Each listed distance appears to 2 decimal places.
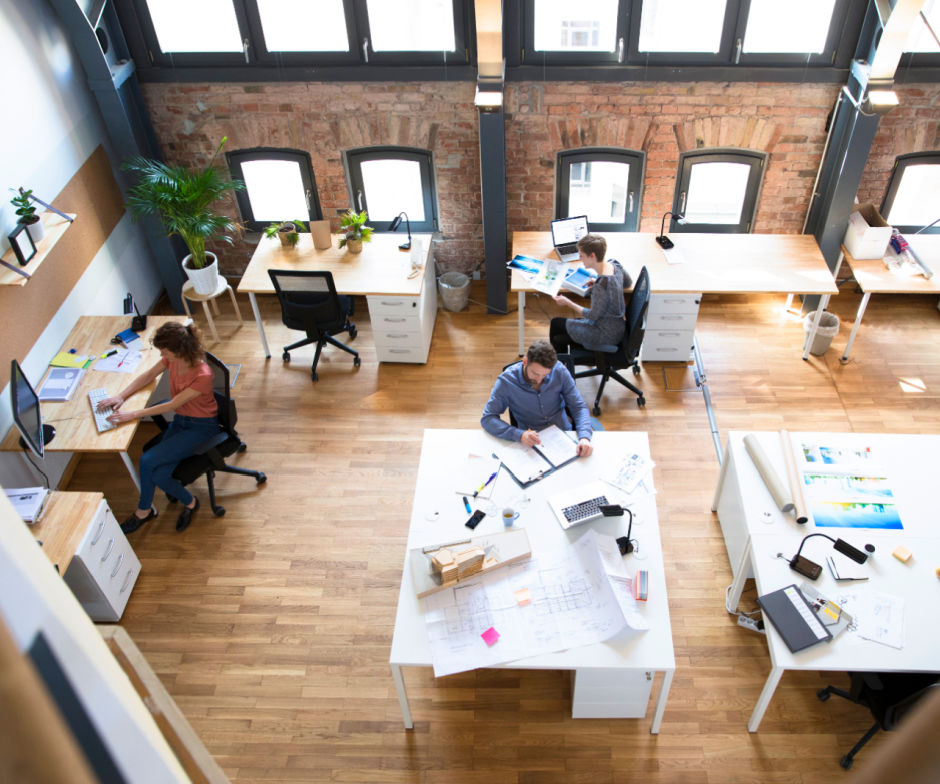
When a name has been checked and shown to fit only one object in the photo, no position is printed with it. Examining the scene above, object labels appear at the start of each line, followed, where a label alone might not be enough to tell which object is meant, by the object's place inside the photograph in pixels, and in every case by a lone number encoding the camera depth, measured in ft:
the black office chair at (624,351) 18.33
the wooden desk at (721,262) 19.56
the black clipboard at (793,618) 11.68
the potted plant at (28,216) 16.76
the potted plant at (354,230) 21.57
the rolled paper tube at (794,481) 13.61
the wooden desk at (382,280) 20.40
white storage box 20.18
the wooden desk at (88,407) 15.94
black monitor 14.63
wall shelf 16.01
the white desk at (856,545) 11.59
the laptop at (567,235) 21.12
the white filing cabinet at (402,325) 20.48
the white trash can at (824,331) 20.63
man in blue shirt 14.66
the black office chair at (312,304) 19.43
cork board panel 16.71
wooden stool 21.61
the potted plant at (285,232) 21.95
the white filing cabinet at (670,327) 19.84
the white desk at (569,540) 11.63
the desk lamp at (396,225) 21.24
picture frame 16.06
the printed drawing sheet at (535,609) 11.72
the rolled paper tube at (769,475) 13.83
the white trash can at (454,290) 23.11
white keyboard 16.29
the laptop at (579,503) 13.37
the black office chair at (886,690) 11.52
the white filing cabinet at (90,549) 13.96
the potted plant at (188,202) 20.36
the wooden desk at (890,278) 19.56
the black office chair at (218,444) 16.17
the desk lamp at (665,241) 20.98
